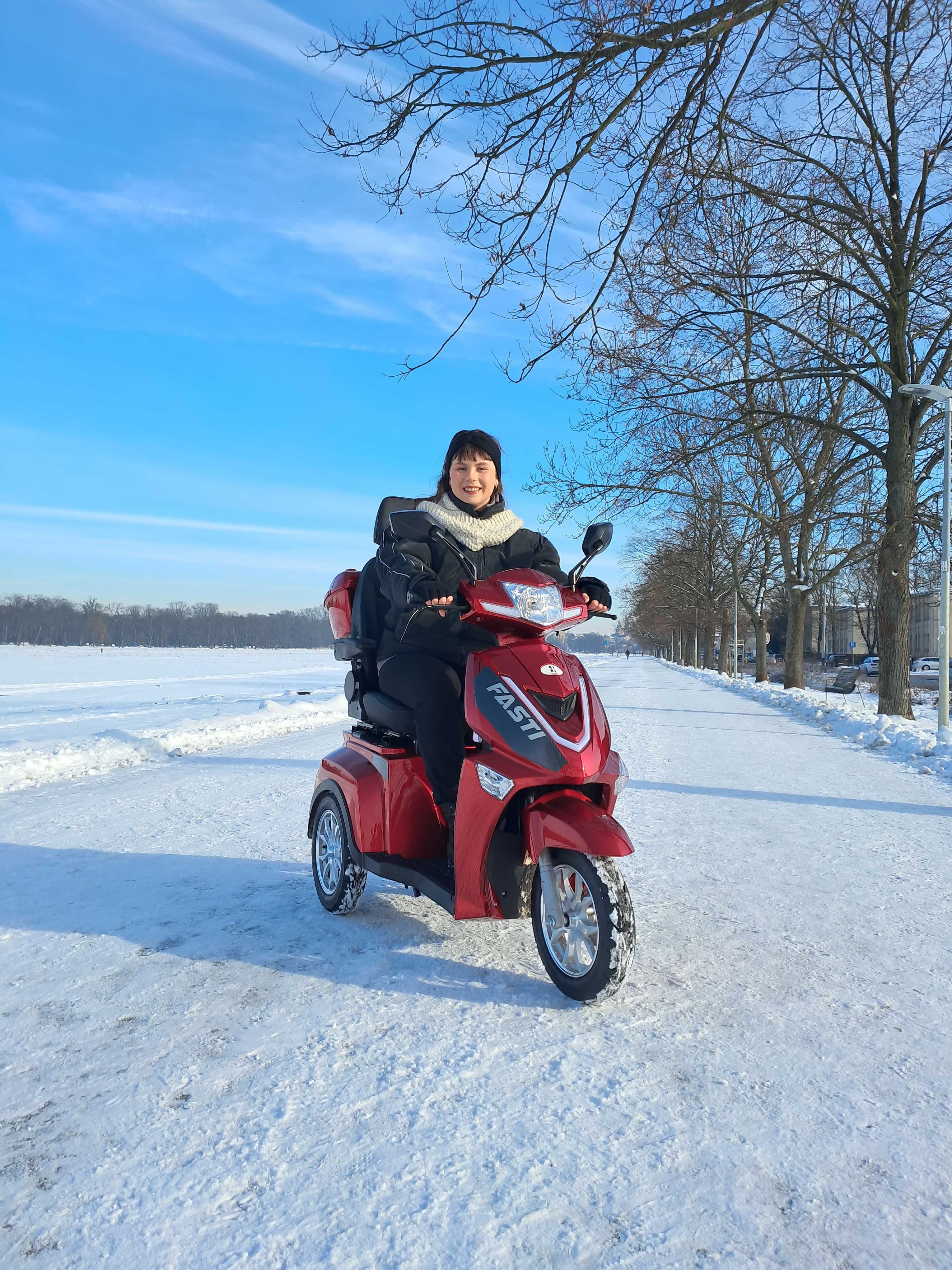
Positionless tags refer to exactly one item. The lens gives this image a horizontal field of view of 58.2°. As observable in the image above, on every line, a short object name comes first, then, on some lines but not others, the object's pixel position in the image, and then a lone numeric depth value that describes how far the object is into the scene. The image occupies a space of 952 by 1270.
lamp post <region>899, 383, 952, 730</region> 12.23
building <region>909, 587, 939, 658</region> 79.25
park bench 26.06
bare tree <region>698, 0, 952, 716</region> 12.20
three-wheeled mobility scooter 2.73
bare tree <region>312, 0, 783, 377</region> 4.40
